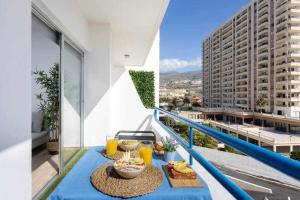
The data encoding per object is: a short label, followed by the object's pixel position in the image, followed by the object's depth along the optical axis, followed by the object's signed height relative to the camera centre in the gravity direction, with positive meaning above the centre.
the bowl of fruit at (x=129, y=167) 1.03 -0.34
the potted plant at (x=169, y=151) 1.38 -0.34
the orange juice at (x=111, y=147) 1.51 -0.34
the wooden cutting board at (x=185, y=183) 0.98 -0.40
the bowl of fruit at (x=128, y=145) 1.58 -0.34
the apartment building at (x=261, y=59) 36.16 +8.70
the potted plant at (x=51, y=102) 2.29 -0.01
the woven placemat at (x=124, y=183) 0.92 -0.40
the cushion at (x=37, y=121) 2.12 -0.22
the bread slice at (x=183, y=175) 1.06 -0.38
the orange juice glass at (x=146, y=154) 1.31 -0.34
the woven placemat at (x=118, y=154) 1.43 -0.39
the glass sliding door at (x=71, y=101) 2.60 +0.00
